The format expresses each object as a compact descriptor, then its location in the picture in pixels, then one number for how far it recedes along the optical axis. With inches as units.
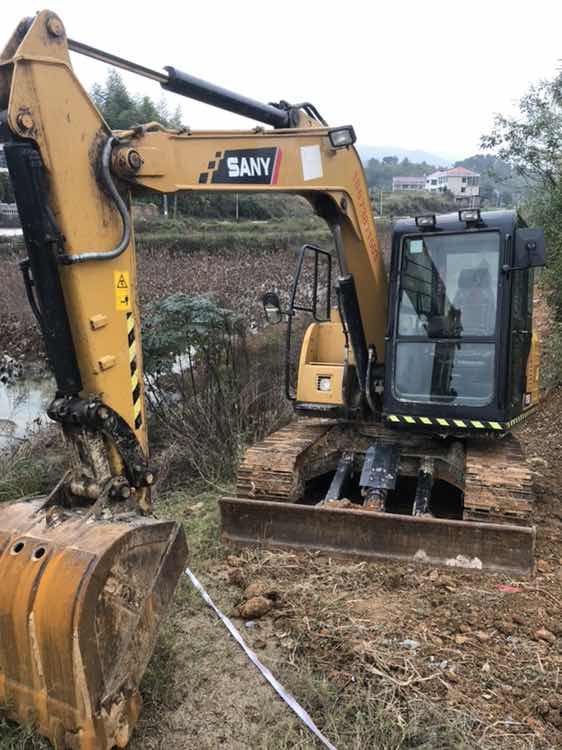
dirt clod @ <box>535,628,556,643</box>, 139.8
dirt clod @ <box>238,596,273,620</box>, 147.8
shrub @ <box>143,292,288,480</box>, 264.7
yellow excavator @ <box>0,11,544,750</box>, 104.3
